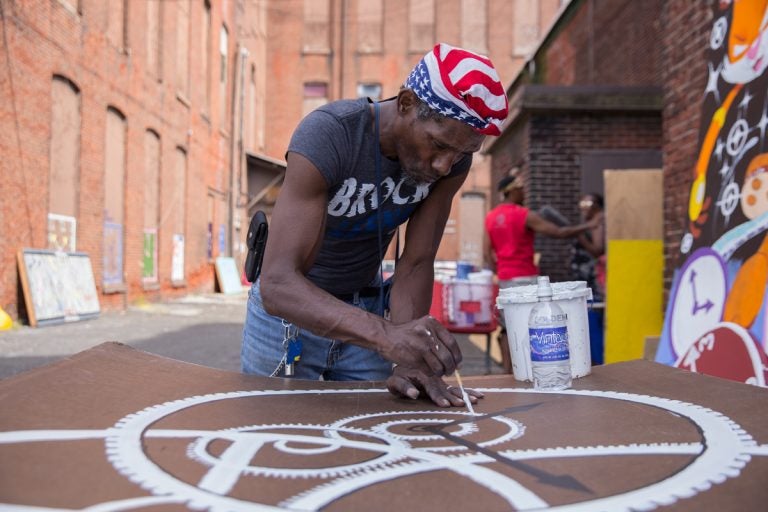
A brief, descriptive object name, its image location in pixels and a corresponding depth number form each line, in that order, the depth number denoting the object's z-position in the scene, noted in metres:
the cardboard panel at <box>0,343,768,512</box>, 1.15
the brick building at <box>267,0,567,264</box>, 27.62
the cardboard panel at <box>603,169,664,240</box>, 5.71
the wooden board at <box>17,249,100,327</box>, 10.09
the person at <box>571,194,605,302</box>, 6.32
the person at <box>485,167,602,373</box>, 6.06
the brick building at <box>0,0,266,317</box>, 10.15
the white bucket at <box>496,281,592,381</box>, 2.39
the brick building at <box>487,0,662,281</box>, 8.96
